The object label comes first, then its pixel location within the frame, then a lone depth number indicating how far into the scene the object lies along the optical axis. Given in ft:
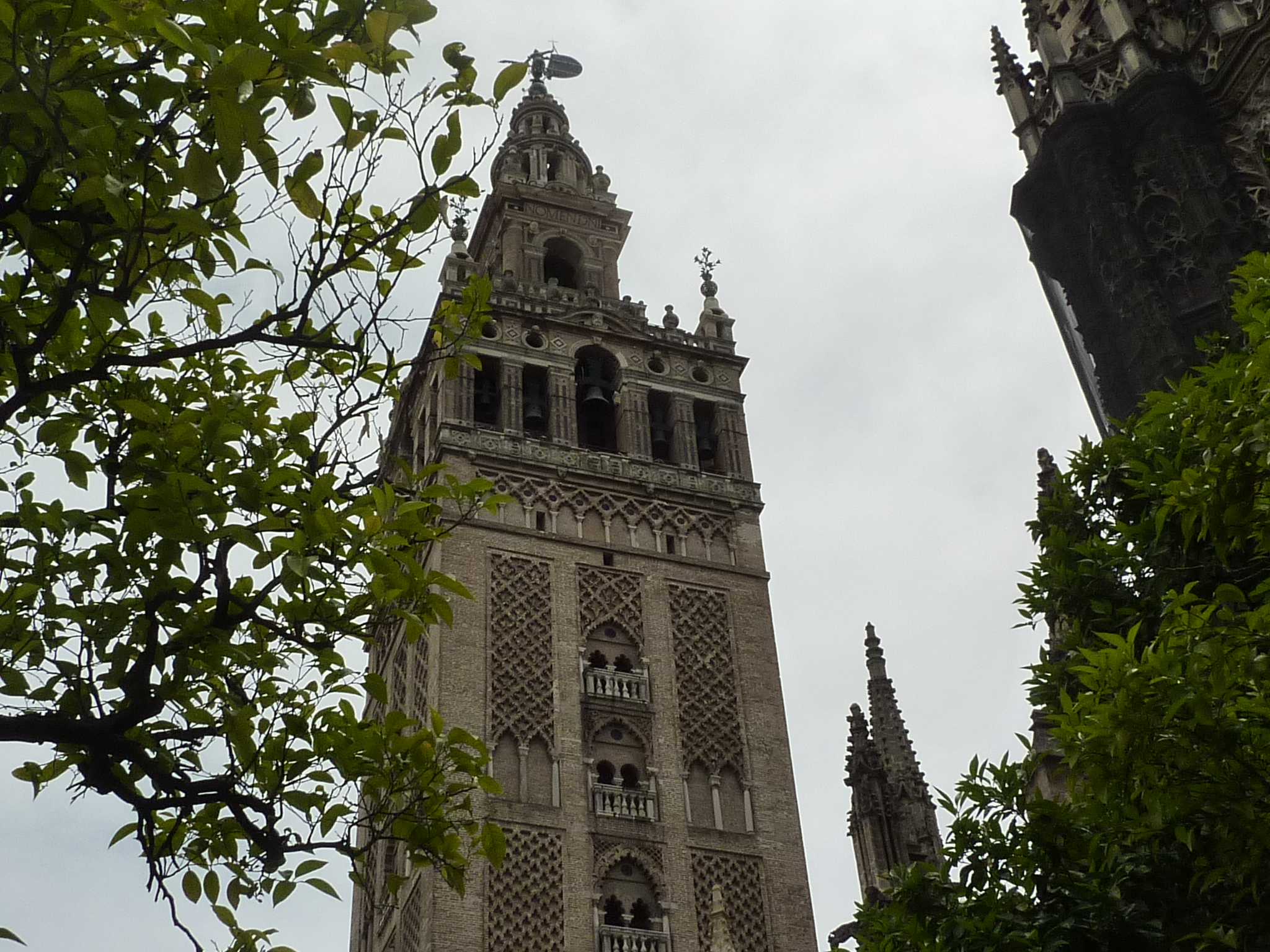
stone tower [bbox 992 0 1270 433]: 43.29
